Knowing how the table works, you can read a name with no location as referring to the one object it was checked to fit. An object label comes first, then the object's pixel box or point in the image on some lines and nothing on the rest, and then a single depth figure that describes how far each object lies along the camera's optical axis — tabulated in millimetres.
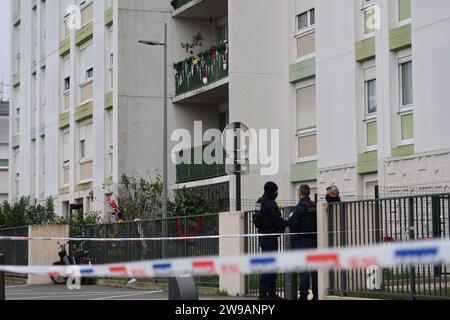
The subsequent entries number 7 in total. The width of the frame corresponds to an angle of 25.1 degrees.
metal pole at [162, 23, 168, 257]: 28069
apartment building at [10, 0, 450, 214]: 22547
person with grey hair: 16078
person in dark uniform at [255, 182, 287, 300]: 14773
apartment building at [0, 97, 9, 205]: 67375
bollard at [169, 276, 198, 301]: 8477
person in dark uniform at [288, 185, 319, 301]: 14859
